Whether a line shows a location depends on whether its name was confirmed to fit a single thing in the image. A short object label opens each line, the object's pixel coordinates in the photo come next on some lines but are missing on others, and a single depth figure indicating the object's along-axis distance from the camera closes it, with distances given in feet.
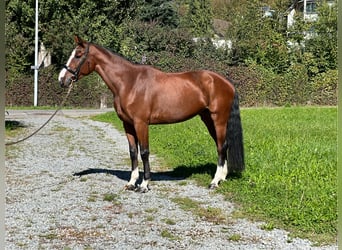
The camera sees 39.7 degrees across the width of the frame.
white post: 86.25
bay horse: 21.36
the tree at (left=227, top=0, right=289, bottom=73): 102.99
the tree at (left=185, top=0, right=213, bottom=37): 148.64
